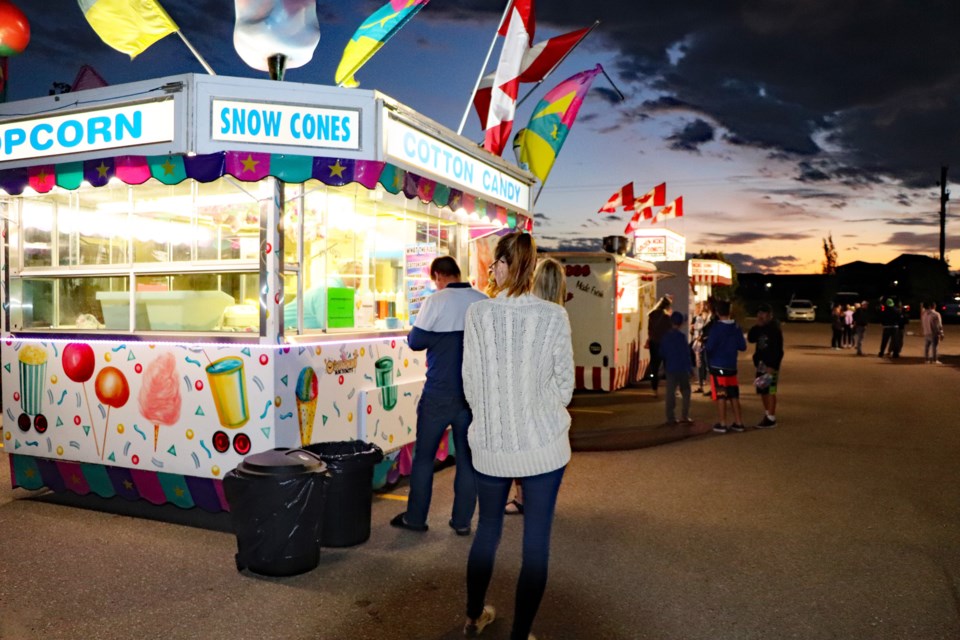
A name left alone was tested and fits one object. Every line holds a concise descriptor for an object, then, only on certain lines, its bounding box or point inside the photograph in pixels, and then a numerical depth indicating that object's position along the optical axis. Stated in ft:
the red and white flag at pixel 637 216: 72.64
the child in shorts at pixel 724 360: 33.76
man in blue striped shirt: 18.22
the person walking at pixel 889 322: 77.15
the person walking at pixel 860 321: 82.89
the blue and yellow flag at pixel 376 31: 22.15
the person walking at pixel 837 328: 93.50
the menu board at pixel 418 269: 27.17
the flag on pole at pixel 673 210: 79.78
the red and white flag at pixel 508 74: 28.43
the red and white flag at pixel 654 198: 70.95
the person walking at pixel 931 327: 73.15
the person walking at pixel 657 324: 44.20
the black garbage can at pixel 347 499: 17.70
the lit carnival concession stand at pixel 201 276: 18.65
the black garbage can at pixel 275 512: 15.74
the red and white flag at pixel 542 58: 29.37
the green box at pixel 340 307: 22.29
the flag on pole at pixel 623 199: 66.59
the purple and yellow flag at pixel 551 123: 30.86
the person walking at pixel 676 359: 35.01
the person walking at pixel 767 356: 34.83
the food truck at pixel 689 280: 66.18
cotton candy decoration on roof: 19.66
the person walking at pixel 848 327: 94.89
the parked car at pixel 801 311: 177.88
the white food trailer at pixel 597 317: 49.62
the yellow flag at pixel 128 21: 20.24
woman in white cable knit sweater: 11.41
